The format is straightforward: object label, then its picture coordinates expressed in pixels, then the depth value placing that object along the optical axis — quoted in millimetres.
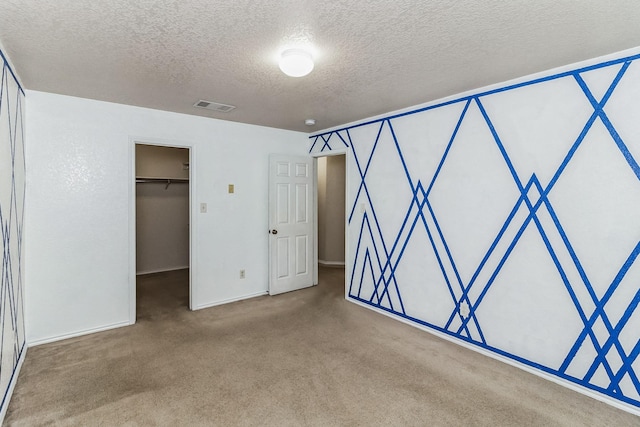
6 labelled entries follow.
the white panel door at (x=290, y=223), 4359
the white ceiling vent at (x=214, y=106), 3234
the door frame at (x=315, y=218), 4184
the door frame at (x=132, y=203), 3356
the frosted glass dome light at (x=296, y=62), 2041
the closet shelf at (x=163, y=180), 5270
